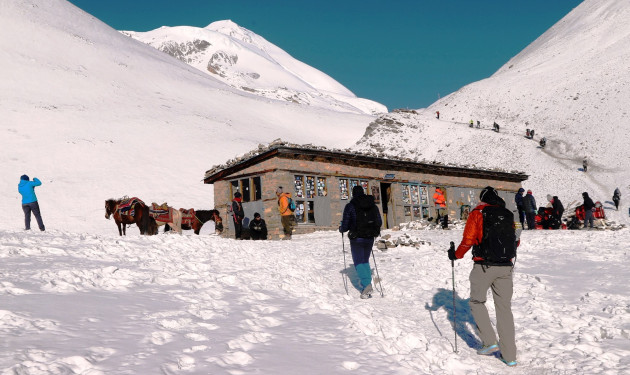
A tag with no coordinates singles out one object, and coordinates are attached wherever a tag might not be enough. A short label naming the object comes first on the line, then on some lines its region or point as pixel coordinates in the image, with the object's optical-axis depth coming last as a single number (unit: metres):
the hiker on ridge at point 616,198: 34.91
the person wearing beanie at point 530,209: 20.45
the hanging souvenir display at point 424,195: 25.41
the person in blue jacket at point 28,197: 13.82
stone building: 19.81
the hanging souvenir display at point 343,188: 21.72
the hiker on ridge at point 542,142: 55.25
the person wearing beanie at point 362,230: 8.56
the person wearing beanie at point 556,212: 21.78
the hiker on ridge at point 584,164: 46.22
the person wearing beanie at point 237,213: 17.78
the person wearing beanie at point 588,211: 20.38
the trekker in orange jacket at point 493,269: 5.80
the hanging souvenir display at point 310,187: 20.48
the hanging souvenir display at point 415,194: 24.89
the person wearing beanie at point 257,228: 18.50
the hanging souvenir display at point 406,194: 24.42
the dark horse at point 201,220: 18.90
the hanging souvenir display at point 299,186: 20.12
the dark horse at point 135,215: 16.61
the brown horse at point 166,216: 17.42
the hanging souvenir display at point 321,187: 20.89
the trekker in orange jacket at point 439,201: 25.84
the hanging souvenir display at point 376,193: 22.93
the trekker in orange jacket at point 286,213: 17.33
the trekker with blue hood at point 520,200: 20.98
